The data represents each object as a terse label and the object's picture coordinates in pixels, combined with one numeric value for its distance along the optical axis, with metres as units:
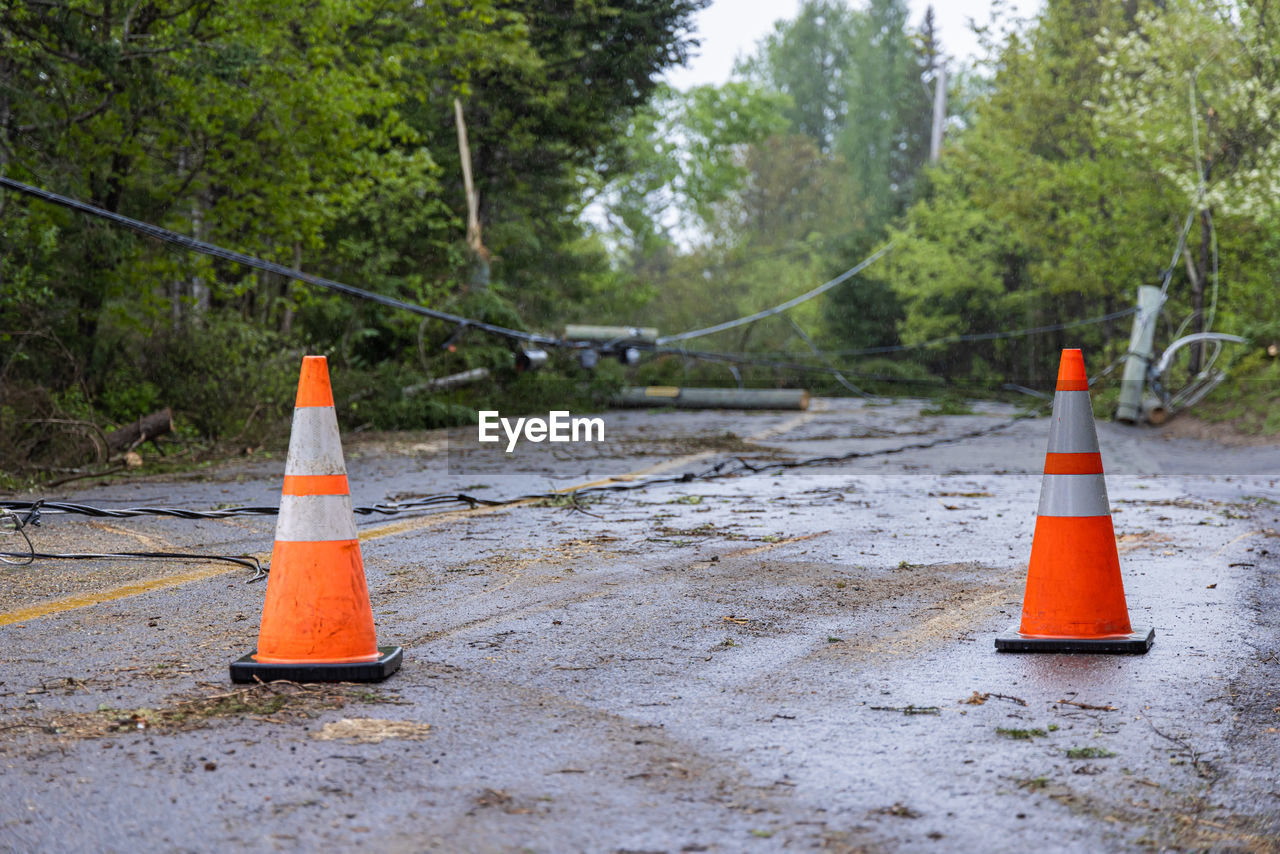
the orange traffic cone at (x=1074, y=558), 4.44
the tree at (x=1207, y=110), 24.12
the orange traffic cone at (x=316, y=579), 3.85
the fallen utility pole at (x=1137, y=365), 20.94
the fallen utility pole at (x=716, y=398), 24.83
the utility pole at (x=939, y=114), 48.28
